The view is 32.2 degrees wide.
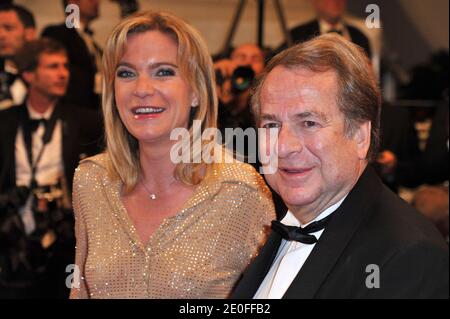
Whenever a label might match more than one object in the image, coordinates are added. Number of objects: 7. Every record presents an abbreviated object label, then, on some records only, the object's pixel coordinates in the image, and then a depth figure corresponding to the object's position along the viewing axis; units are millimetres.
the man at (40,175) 3438
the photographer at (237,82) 3057
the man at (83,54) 4000
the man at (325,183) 1379
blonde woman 2137
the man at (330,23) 3863
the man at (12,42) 3912
